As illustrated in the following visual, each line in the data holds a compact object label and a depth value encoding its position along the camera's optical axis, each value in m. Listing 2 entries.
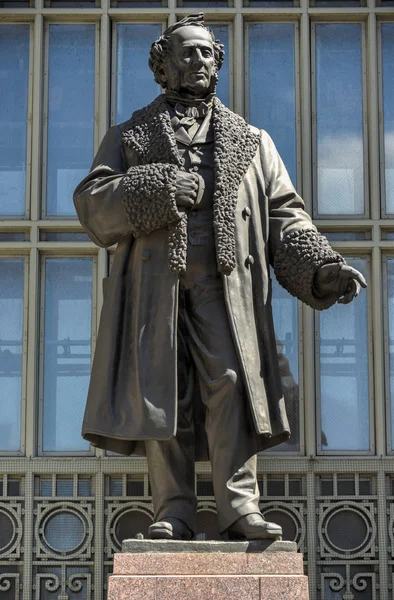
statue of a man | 8.71
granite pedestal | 8.28
